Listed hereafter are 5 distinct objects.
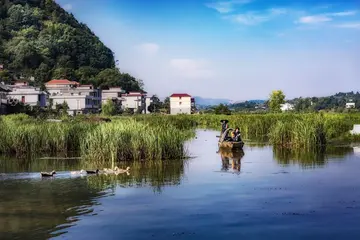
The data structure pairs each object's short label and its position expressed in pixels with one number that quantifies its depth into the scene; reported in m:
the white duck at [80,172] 19.36
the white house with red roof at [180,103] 127.12
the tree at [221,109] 78.04
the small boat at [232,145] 29.19
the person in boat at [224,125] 32.06
